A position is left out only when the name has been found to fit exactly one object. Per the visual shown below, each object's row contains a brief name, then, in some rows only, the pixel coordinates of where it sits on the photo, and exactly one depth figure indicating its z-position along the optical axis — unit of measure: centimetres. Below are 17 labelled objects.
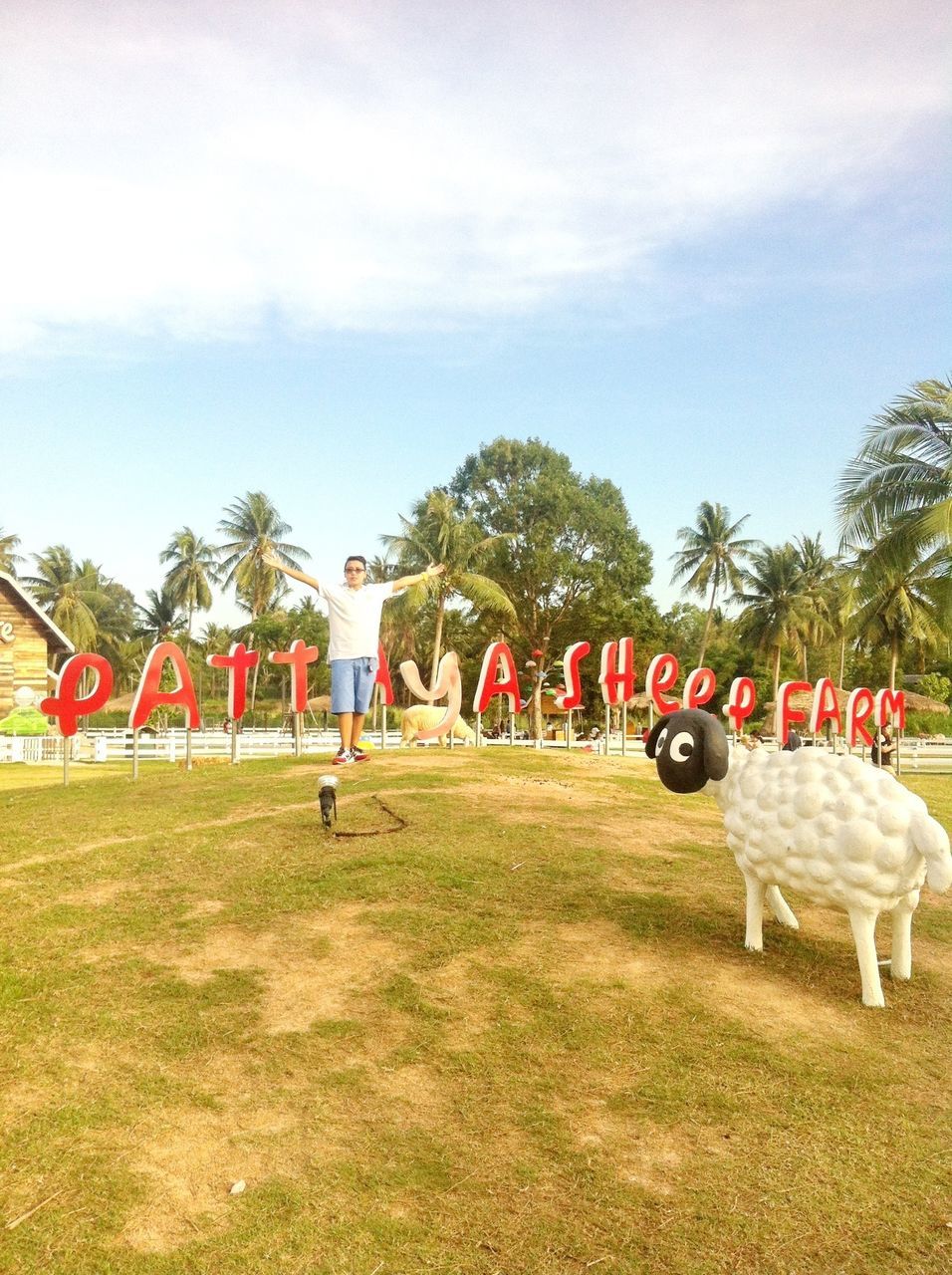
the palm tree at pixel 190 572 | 5894
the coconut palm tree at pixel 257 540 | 5356
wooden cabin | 3353
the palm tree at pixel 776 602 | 5034
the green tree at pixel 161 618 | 6331
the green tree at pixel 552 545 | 4434
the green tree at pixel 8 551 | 4894
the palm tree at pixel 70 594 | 5531
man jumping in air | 1419
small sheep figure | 2130
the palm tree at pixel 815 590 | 5012
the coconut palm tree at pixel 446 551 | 3916
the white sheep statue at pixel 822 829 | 646
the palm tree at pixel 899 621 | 3856
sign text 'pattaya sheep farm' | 1489
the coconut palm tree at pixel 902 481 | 2047
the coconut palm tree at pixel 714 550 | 5144
